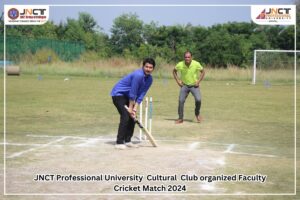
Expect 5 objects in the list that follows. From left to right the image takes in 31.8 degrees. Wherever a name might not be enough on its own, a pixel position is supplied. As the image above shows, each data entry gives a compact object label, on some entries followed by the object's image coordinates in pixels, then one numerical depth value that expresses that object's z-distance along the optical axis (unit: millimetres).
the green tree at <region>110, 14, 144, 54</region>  60241
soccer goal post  42375
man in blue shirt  9727
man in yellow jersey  14484
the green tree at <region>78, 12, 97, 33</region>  73188
